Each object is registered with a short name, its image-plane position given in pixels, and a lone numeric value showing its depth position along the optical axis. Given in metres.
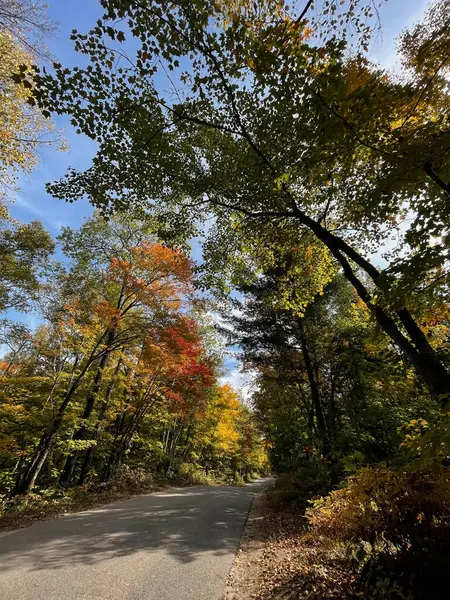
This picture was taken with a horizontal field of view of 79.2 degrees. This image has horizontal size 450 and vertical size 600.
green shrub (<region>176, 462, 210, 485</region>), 18.43
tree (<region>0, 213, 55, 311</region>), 9.66
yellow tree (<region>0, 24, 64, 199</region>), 5.55
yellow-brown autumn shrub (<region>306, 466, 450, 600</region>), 2.39
